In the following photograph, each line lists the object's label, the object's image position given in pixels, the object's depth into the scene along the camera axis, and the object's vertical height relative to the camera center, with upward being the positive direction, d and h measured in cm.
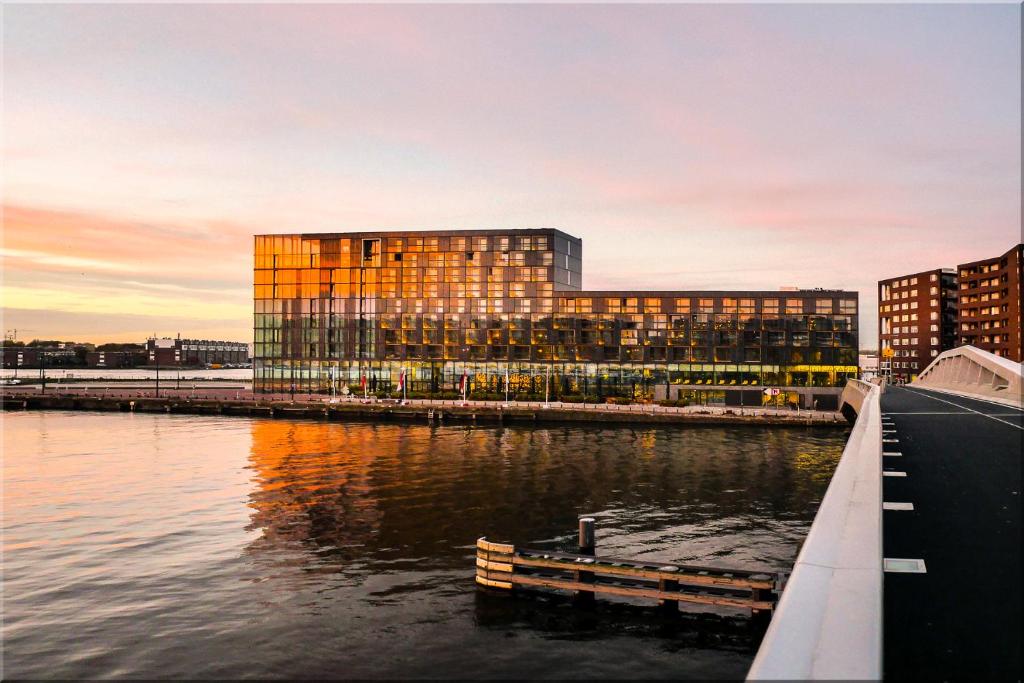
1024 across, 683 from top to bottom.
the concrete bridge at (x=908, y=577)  1040 -429
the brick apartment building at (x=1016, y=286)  19512 +1713
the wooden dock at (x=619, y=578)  2662 -789
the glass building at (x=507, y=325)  14762 +633
